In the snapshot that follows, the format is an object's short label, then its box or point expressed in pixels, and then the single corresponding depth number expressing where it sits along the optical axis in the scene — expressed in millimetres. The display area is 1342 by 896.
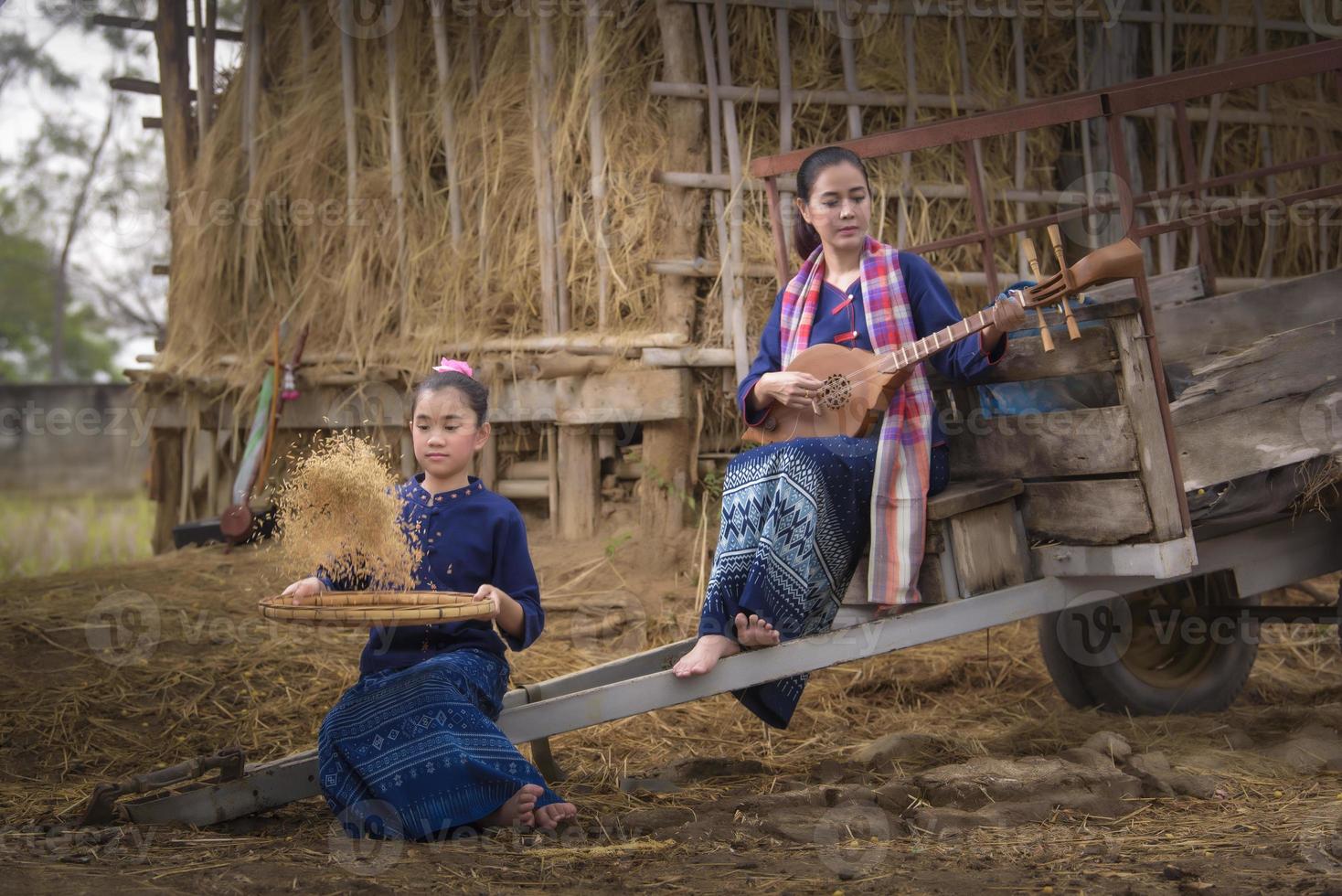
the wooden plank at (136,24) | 7887
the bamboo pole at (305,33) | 7043
